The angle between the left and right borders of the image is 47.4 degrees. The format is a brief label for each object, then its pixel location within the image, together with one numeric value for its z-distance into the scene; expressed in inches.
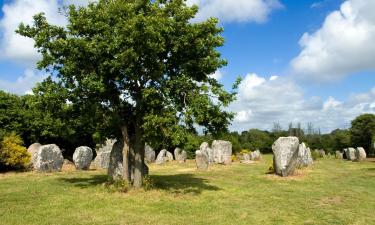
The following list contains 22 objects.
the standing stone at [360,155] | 1866.1
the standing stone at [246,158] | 1754.2
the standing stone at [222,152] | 1611.6
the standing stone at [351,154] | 1949.2
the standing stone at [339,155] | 2226.6
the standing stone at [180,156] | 1827.0
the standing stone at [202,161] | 1318.9
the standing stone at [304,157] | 1362.8
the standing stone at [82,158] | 1269.7
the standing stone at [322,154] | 2405.8
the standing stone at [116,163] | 859.4
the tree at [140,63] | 695.7
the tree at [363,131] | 2517.2
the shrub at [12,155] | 1155.9
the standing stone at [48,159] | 1144.3
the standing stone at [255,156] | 1925.7
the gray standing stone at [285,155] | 1045.8
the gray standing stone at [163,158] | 1696.1
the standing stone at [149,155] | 1785.6
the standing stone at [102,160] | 1342.3
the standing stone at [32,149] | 1245.7
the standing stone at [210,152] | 1638.0
